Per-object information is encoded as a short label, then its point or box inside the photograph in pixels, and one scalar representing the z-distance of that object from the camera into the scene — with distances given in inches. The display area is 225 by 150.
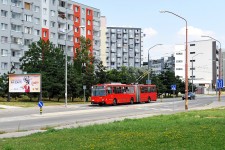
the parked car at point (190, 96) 2940.7
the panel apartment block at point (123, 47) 6732.3
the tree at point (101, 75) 2482.8
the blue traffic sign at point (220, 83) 2080.0
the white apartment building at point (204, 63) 6122.1
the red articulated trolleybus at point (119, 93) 1895.9
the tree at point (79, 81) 2219.5
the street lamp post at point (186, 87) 1428.4
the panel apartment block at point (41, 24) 3304.6
